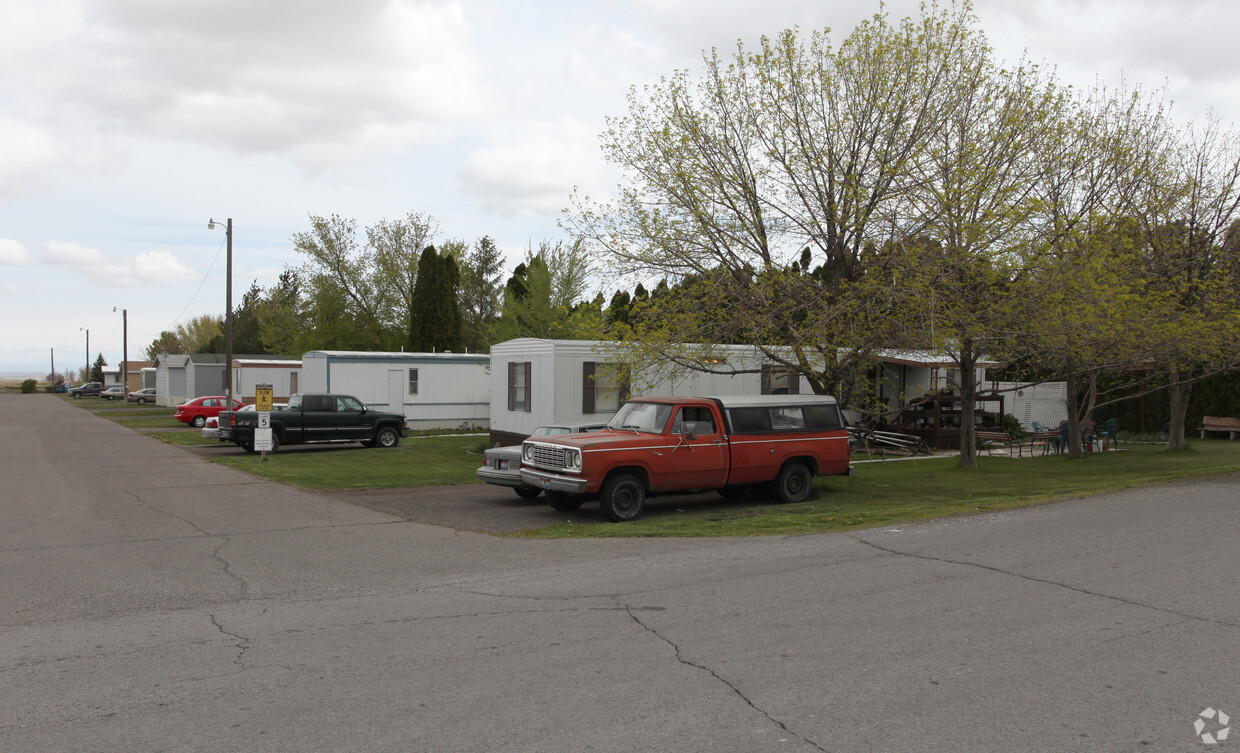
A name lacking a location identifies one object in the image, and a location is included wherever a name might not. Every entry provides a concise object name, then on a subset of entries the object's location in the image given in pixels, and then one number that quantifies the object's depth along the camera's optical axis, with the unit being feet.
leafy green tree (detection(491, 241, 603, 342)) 126.93
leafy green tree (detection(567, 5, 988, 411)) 51.11
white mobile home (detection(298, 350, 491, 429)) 98.58
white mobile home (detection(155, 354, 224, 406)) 172.24
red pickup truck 41.78
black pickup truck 81.10
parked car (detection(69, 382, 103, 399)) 289.33
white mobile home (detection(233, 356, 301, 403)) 128.67
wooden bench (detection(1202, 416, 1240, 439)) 91.81
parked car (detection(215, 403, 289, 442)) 81.71
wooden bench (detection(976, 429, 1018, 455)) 85.71
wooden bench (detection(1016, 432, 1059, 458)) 82.99
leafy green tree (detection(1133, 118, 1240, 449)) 60.49
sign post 71.77
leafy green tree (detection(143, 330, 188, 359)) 350.84
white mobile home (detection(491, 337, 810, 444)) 73.87
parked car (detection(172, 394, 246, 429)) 123.75
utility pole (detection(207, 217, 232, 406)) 104.01
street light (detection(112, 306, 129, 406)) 215.92
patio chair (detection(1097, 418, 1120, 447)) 87.51
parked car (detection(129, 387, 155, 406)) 225.15
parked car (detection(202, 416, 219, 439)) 87.04
